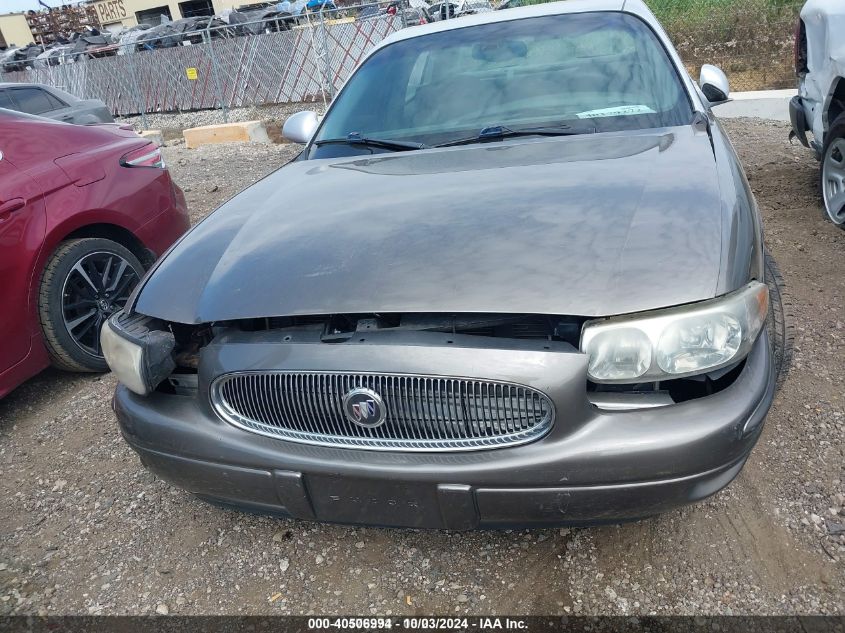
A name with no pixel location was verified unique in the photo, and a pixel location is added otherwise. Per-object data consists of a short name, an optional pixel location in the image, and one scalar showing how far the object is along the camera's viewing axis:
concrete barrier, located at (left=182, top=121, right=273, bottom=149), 10.55
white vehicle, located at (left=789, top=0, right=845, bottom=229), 4.02
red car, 3.00
